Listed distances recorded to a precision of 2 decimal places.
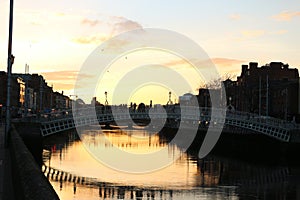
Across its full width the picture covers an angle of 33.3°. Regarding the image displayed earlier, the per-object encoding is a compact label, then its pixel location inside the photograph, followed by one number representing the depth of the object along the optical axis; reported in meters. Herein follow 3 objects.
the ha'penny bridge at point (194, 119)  47.25
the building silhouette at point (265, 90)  75.94
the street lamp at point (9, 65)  23.81
